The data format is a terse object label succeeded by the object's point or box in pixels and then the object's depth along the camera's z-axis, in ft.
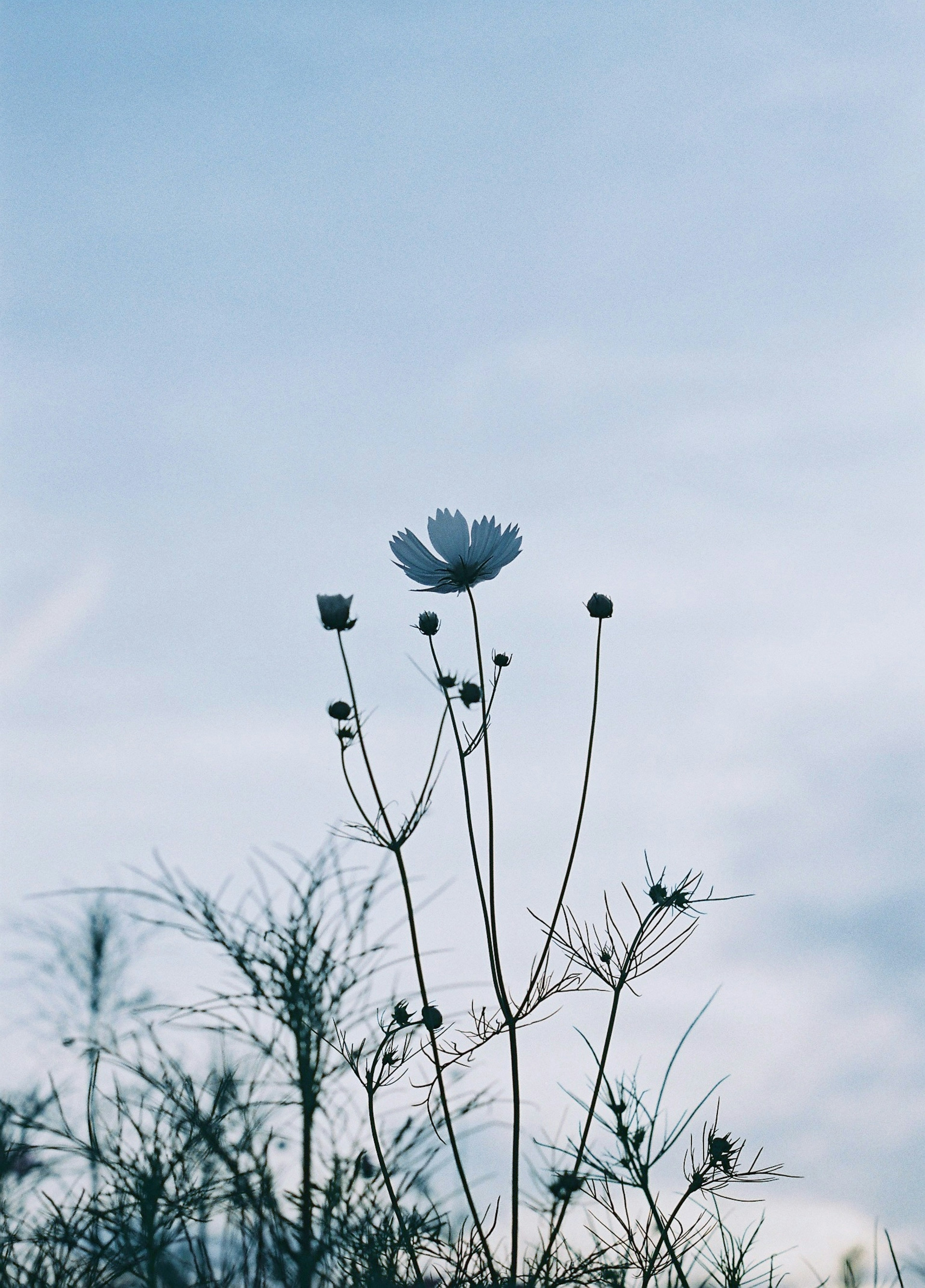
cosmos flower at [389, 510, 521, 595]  7.63
